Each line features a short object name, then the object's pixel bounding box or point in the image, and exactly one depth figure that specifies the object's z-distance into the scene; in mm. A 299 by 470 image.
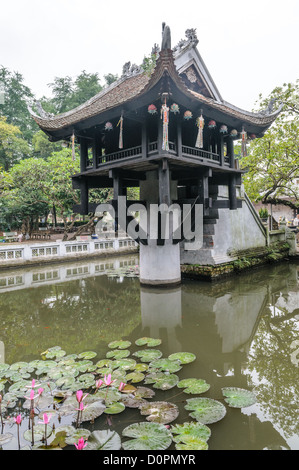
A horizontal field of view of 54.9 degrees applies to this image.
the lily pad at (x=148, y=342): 4316
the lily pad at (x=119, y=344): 4232
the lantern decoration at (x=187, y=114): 6176
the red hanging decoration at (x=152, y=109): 5840
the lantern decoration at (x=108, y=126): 6629
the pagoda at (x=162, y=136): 6238
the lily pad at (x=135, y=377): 3212
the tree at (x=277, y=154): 11734
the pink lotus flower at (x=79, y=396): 2211
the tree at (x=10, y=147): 22266
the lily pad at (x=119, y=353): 3873
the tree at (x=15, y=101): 31273
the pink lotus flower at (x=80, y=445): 1856
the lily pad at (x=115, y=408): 2625
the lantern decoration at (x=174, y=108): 5826
